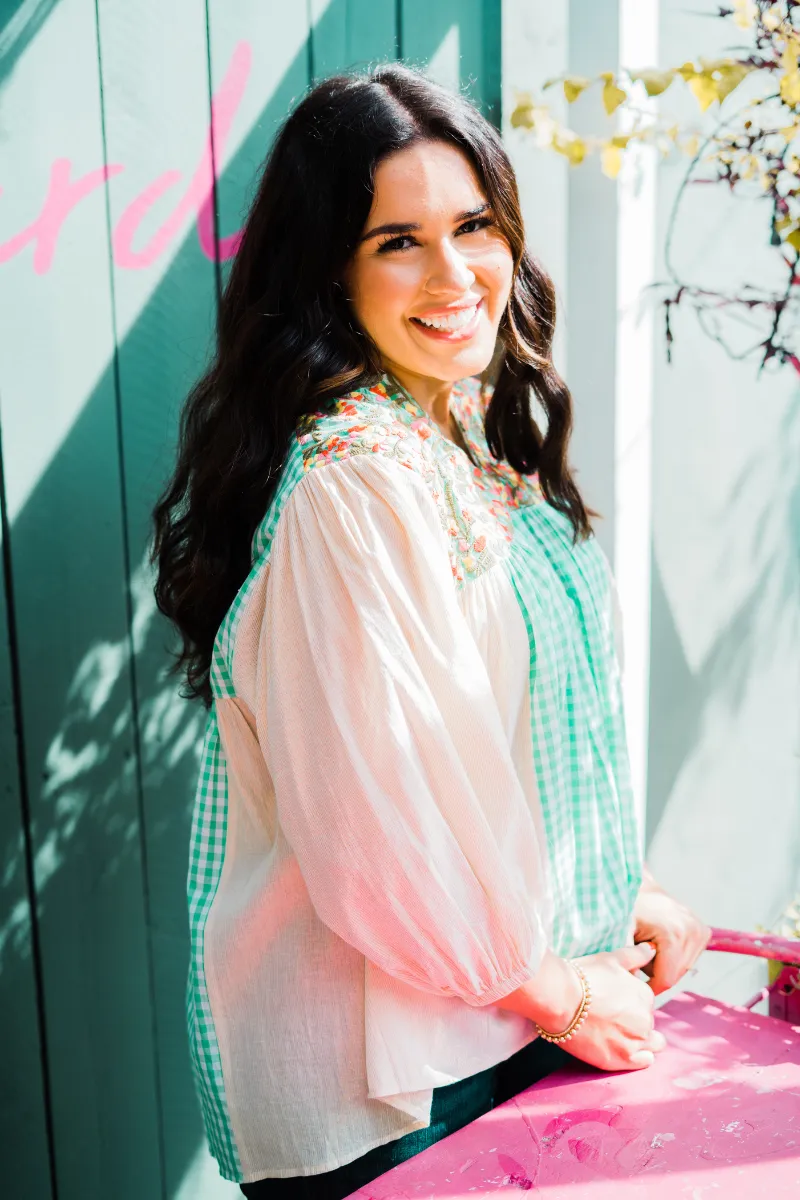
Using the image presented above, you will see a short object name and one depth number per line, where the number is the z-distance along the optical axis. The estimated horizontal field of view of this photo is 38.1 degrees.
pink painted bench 1.16
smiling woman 1.19
